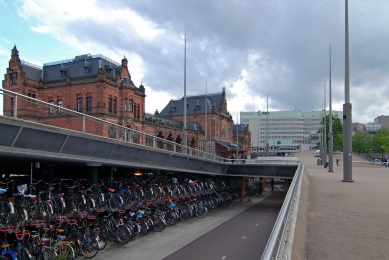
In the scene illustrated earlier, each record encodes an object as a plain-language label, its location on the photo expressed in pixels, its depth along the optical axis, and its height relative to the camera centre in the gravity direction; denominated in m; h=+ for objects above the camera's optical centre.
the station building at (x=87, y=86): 39.94 +6.93
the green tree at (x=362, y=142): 95.06 +1.41
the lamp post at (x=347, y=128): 22.05 +1.21
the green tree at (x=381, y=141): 79.43 +1.62
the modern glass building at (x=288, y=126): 150.12 +9.19
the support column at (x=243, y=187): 37.87 -4.59
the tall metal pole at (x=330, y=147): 33.91 -0.01
